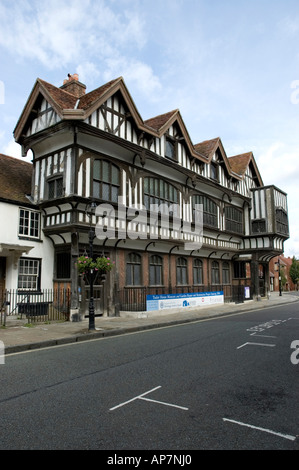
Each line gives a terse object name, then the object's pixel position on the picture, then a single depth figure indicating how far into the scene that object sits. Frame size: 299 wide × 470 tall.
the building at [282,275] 59.54
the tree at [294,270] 65.25
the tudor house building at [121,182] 15.20
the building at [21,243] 14.85
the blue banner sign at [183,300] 16.95
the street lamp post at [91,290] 12.09
